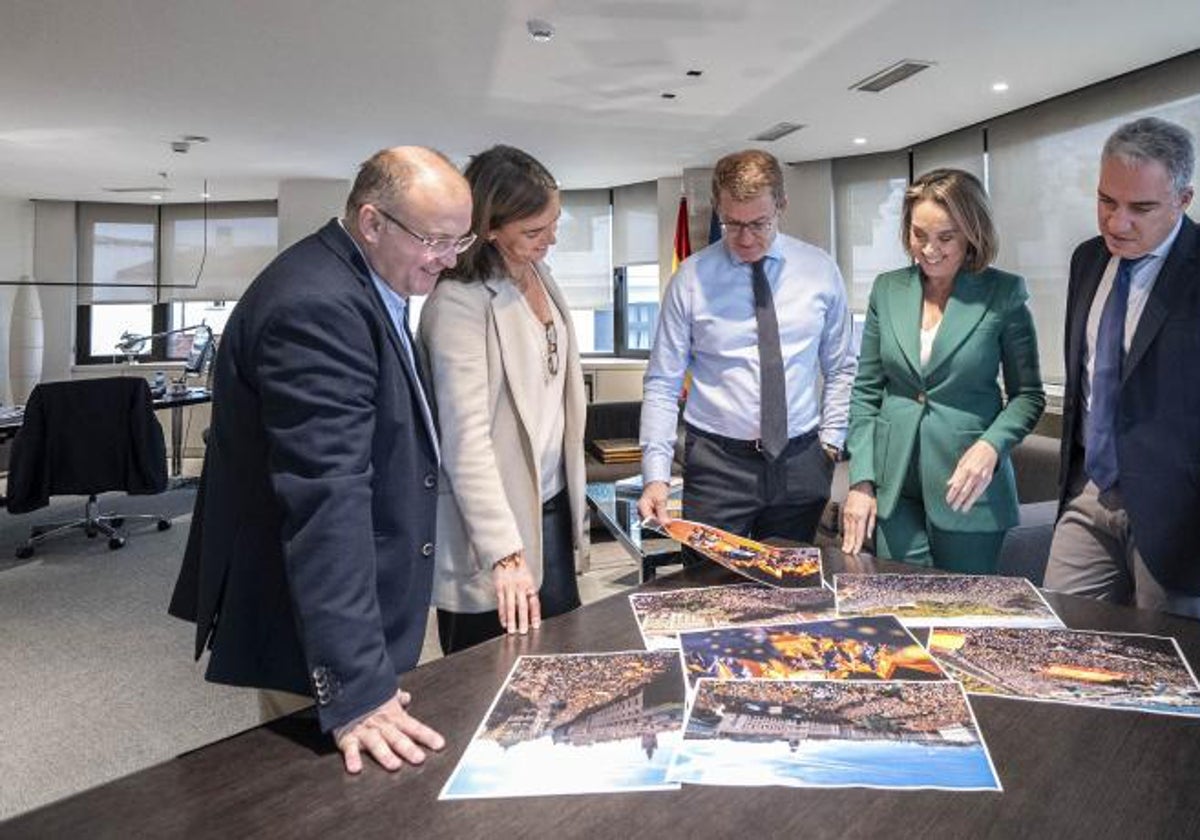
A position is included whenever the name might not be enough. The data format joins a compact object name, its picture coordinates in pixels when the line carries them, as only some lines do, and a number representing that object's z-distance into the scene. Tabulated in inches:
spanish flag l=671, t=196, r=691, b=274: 268.4
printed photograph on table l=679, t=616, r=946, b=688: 37.2
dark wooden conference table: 25.9
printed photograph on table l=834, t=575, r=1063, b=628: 44.4
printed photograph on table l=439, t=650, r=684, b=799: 28.7
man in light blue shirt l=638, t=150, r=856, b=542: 67.2
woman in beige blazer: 49.4
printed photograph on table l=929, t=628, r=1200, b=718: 34.5
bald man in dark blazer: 33.3
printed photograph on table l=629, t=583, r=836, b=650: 43.8
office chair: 171.3
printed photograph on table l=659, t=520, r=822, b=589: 51.1
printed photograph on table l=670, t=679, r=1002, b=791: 28.5
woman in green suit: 61.5
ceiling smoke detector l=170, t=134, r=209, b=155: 228.5
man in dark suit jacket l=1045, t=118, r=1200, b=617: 50.6
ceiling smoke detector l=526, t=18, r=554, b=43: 145.3
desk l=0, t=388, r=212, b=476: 178.0
